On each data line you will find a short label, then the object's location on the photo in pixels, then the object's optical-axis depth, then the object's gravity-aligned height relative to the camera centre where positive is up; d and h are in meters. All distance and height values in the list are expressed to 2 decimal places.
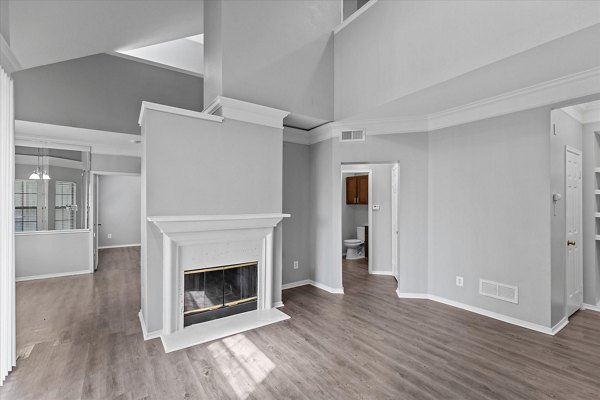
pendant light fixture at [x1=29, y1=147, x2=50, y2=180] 5.34 +0.53
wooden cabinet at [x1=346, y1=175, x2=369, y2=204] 6.79 +0.25
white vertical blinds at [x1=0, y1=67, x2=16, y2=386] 2.18 -0.21
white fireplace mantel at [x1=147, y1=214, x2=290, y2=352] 3.06 -0.65
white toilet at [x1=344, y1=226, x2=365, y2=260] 6.73 -1.10
